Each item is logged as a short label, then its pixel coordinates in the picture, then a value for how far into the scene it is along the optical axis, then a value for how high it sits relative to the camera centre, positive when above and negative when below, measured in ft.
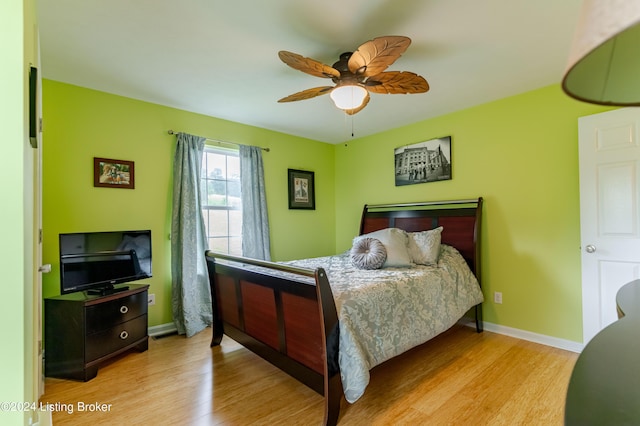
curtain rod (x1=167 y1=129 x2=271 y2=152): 10.58 +2.94
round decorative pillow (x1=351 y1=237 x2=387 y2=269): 9.14 -1.27
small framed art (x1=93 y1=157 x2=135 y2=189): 9.21 +1.39
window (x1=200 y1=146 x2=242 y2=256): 11.79 +0.66
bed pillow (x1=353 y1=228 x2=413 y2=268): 9.23 -1.05
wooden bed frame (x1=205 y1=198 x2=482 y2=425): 5.57 -2.14
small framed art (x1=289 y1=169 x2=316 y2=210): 14.06 +1.16
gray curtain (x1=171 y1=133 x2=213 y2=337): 10.19 -0.89
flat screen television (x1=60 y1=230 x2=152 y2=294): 7.66 -1.18
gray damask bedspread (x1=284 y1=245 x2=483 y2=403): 5.59 -2.23
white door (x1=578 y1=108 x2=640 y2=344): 7.36 +0.02
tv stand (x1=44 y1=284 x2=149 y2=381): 7.41 -2.96
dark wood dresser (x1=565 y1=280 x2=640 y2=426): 1.68 -1.15
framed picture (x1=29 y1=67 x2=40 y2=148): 3.59 +1.40
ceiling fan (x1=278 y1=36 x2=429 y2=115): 5.56 +3.03
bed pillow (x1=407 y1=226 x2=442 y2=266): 9.62 -1.13
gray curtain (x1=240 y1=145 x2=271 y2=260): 12.33 +0.33
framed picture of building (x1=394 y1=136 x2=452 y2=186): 11.46 +2.05
